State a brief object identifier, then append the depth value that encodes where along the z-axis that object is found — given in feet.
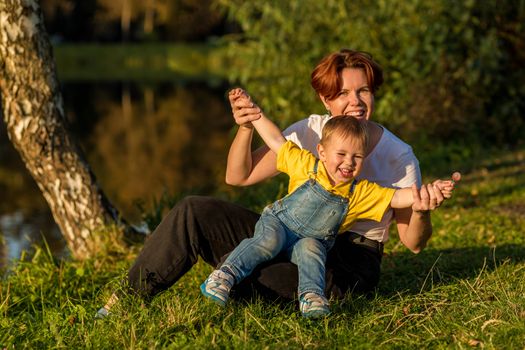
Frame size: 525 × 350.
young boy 23.18
